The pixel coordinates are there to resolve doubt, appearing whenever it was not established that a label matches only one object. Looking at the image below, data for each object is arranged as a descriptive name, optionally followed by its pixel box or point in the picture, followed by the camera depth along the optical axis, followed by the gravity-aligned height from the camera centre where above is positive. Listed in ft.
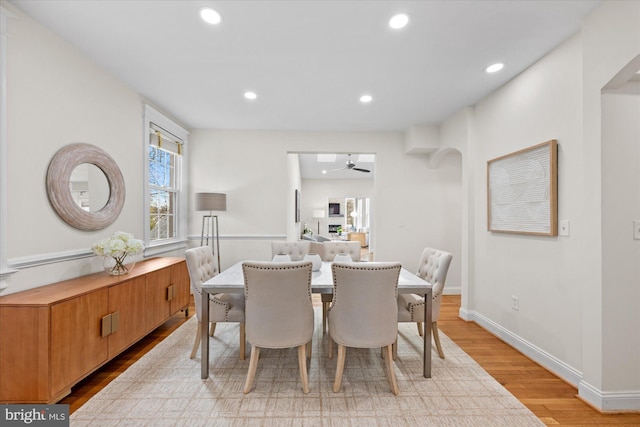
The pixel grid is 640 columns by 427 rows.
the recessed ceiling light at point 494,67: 8.36 +4.43
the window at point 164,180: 11.49 +1.59
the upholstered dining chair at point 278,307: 6.18 -2.04
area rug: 5.74 -4.07
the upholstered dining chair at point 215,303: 7.74 -2.43
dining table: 6.88 -1.86
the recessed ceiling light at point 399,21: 6.25 +4.35
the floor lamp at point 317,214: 31.96 +0.17
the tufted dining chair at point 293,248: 10.72 -1.25
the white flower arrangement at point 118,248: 7.79 -0.92
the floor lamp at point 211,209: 13.01 +0.28
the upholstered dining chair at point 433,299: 7.79 -2.37
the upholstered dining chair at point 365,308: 6.27 -2.07
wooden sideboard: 5.46 -2.51
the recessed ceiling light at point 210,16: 6.10 +4.35
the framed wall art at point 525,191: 7.52 +0.75
